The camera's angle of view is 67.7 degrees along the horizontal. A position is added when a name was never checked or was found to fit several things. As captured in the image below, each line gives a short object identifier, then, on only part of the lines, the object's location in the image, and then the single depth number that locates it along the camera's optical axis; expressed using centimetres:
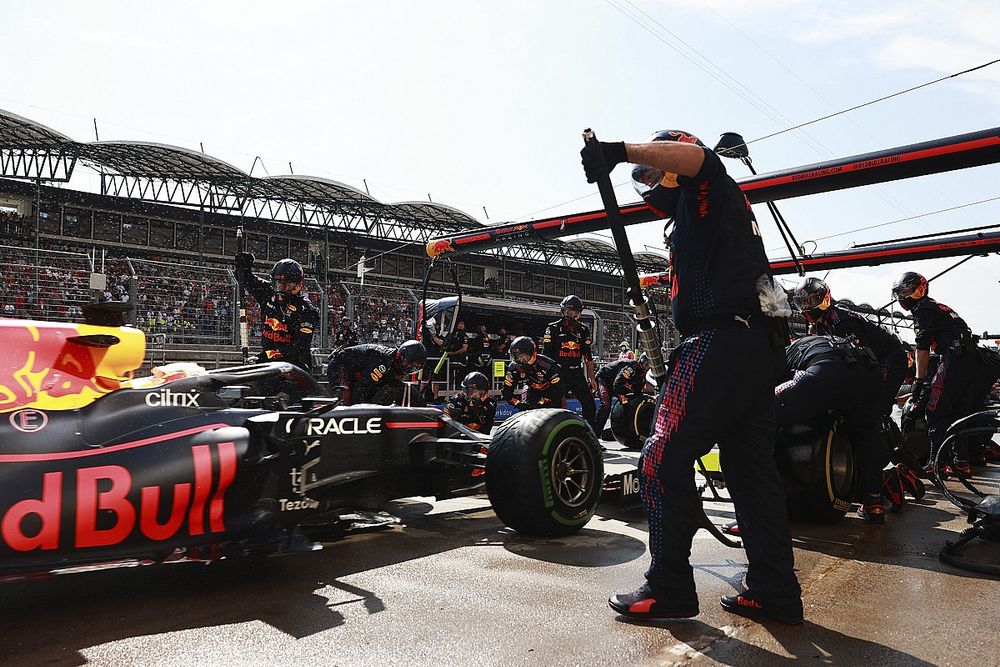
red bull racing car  262
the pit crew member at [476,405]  782
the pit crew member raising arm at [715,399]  257
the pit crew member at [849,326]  505
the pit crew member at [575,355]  870
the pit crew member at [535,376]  741
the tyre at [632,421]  809
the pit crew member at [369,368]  709
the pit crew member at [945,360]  622
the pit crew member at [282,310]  625
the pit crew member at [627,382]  822
